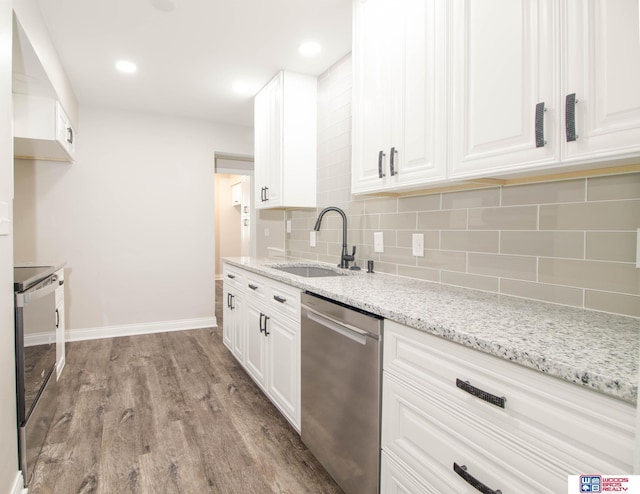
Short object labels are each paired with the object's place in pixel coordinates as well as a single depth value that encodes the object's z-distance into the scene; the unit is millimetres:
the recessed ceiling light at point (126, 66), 2891
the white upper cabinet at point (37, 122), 2635
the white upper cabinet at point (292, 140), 2992
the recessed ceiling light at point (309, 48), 2588
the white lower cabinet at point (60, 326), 2729
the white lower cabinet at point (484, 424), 708
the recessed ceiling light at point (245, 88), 3293
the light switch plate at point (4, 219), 1434
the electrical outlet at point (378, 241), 2307
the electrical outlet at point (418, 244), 1978
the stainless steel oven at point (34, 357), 1651
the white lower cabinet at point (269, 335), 1977
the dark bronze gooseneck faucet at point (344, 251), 2518
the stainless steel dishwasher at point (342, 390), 1338
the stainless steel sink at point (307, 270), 2669
